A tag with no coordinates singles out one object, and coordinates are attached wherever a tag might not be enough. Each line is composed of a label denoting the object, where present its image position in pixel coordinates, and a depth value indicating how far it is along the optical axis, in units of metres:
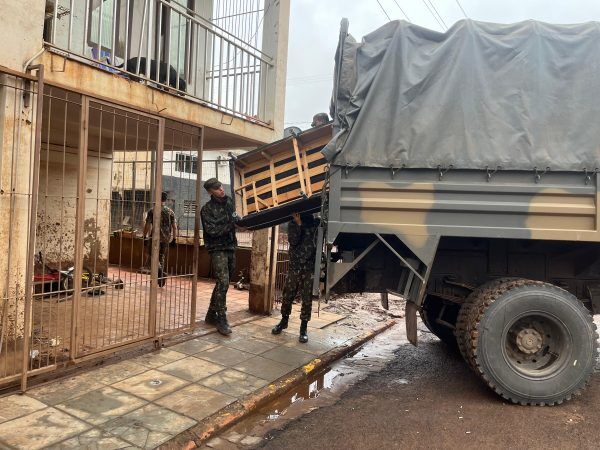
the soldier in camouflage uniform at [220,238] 5.52
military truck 3.91
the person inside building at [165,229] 7.81
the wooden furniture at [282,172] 4.63
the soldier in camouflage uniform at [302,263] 5.47
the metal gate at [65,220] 3.59
